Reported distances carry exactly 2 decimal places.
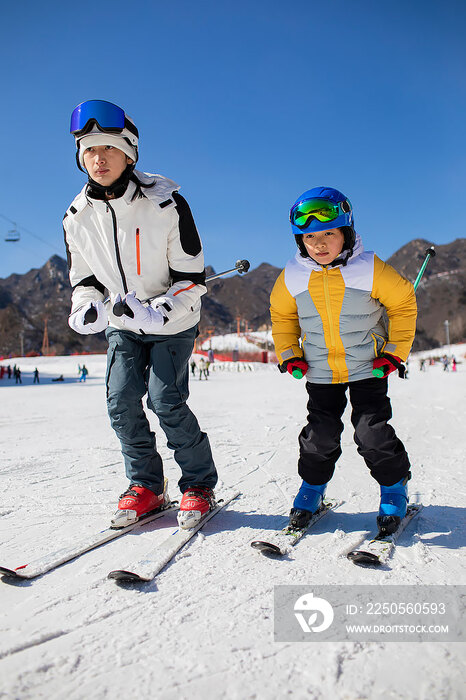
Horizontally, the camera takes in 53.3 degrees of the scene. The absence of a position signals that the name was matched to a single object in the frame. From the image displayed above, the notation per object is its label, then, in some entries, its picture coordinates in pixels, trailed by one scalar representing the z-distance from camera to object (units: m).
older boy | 2.29
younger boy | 2.27
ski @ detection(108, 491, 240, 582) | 1.58
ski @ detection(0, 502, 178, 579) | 1.66
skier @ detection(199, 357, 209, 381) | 26.44
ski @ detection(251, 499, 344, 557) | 1.83
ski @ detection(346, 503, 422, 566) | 1.74
